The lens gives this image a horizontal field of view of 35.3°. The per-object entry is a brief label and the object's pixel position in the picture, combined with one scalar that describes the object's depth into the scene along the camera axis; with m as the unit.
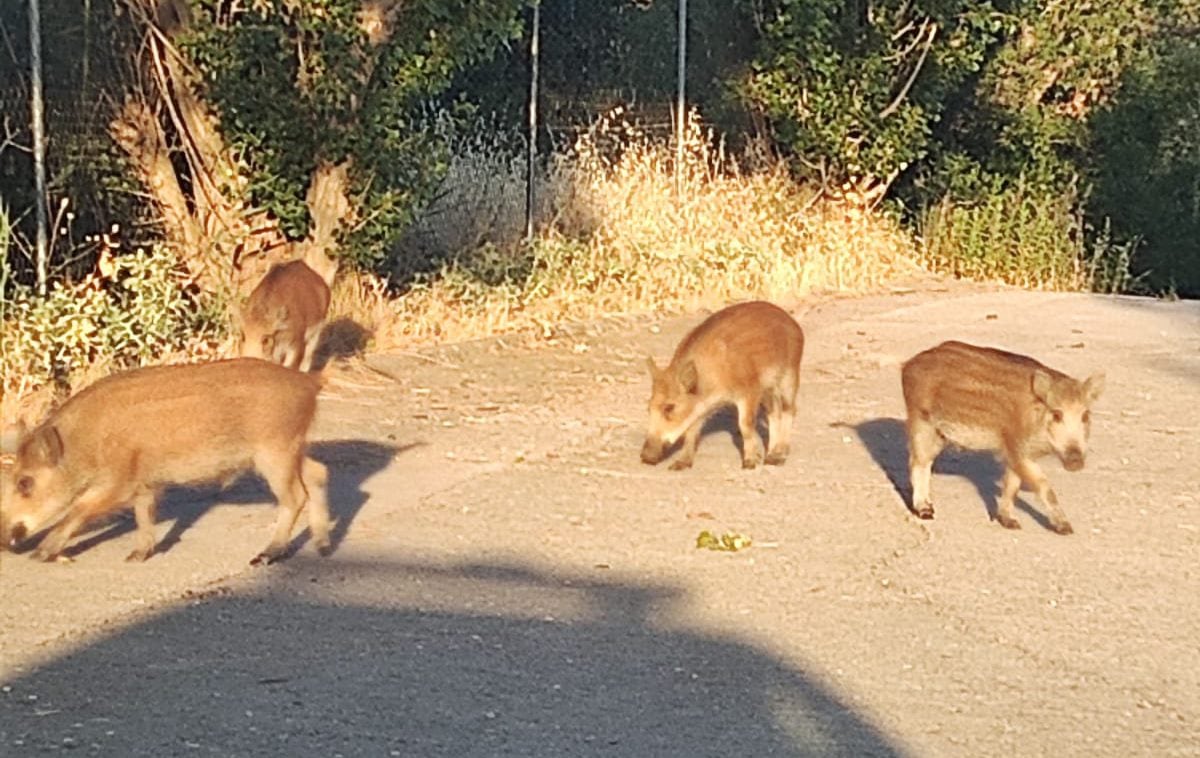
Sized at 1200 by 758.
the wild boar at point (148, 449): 7.88
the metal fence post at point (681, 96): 20.50
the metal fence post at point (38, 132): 11.94
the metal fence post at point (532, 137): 17.55
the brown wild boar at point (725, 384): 10.40
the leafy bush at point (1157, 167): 25.17
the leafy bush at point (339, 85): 12.82
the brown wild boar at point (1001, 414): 8.96
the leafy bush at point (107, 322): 11.12
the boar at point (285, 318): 11.62
